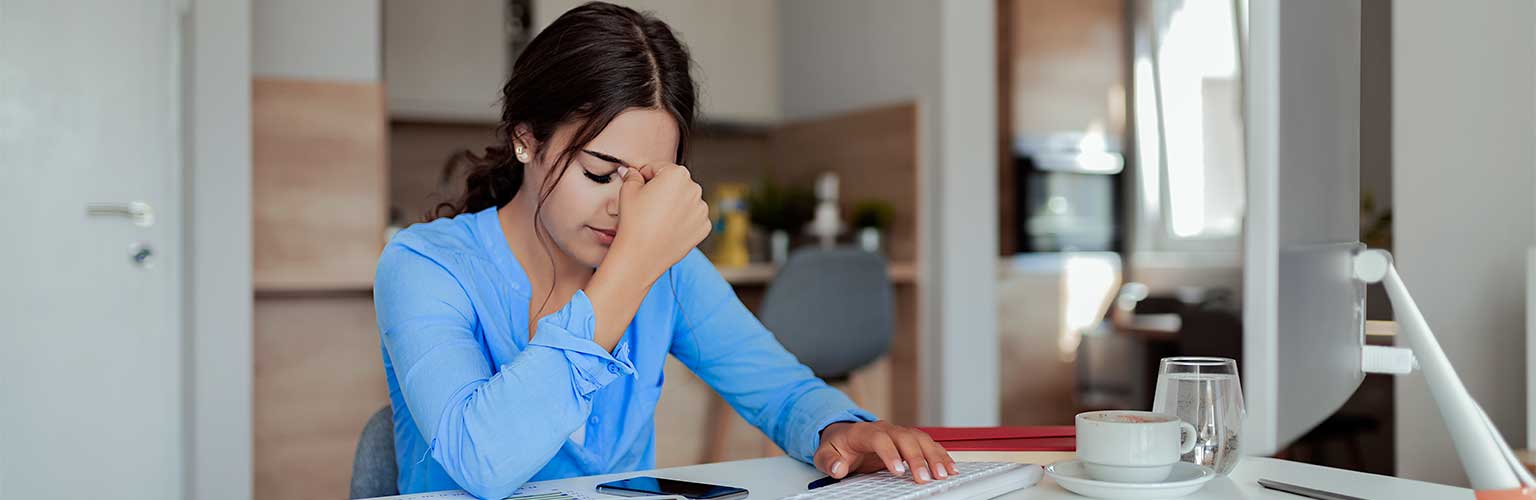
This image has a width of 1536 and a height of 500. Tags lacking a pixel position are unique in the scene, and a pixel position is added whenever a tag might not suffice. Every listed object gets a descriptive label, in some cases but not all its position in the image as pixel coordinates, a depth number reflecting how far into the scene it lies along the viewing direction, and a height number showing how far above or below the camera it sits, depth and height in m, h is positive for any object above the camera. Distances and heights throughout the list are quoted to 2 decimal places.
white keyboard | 0.96 -0.20
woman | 1.03 -0.06
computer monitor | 0.75 +0.01
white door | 2.40 -0.01
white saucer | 0.94 -0.19
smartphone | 0.97 -0.20
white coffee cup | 0.94 -0.16
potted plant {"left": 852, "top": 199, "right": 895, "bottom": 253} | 3.54 +0.06
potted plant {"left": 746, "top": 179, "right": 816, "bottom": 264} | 3.78 +0.11
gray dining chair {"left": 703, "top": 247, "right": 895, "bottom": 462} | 2.94 -0.17
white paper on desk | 0.99 -0.21
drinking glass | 1.02 -0.14
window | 5.04 +0.56
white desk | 1.00 -0.21
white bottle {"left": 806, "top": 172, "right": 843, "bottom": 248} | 3.59 +0.07
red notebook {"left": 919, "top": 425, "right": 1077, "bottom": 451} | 1.19 -0.20
